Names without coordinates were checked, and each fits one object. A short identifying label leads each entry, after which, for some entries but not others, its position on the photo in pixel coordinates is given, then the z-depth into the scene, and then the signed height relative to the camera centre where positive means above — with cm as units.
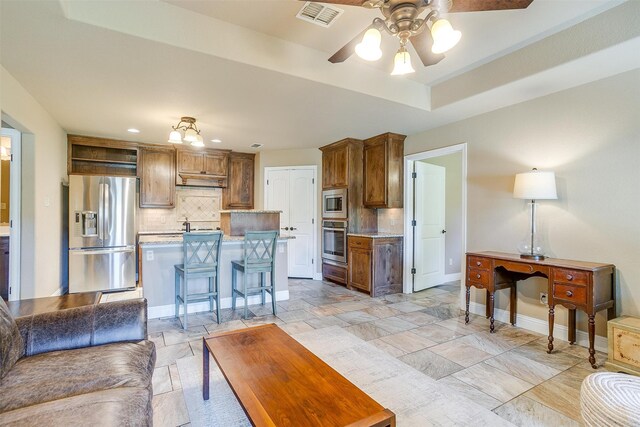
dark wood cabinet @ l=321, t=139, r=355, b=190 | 514 +82
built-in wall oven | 521 -50
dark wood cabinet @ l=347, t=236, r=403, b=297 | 464 -81
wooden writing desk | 249 -61
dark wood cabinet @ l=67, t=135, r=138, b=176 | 504 +96
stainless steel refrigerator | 452 -32
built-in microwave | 519 +15
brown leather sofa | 115 -74
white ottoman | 126 -80
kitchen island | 358 -74
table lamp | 291 +21
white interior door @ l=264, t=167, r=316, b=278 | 589 +9
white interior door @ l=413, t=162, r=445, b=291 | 492 -22
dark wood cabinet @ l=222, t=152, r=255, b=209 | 623 +58
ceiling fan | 164 +107
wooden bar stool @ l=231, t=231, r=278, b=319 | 363 -62
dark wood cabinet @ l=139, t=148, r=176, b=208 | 548 +62
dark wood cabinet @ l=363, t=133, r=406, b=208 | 479 +64
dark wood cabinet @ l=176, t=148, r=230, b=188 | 573 +85
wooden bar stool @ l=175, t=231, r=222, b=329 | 333 -61
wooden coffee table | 120 -80
